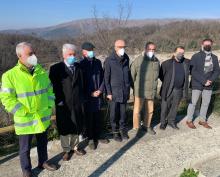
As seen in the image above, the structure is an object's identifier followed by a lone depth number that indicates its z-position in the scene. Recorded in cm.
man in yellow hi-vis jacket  238
